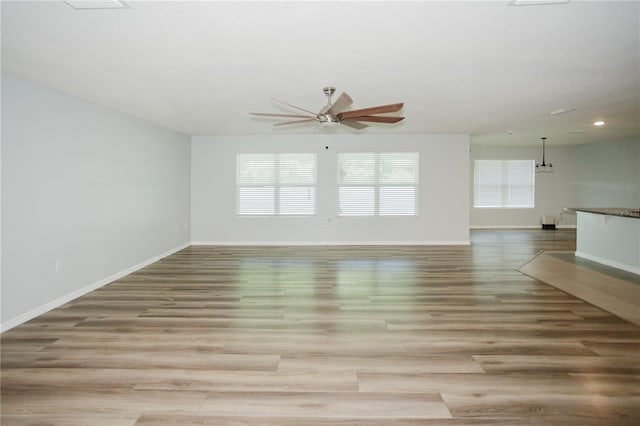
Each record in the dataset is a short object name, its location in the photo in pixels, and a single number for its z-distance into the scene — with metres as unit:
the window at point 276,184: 8.23
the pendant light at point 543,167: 10.44
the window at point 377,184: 8.19
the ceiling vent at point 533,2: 2.24
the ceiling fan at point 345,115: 3.50
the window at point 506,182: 11.16
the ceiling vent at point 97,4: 2.21
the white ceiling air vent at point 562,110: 5.40
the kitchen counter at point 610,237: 5.47
